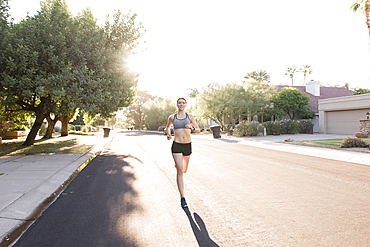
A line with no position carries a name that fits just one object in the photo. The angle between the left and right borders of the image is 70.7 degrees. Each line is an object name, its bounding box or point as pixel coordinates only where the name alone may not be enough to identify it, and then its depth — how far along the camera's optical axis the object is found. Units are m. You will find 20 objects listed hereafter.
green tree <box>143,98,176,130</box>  55.56
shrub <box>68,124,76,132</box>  42.22
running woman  4.86
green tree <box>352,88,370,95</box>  35.79
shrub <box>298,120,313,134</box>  28.97
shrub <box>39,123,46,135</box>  29.40
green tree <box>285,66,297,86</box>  61.31
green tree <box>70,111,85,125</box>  54.03
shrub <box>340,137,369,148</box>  13.27
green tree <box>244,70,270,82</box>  58.24
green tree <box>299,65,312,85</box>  62.11
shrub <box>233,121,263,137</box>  24.67
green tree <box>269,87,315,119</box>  33.50
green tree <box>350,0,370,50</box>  16.96
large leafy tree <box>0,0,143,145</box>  12.27
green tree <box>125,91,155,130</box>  67.56
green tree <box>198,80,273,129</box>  30.70
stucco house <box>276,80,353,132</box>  38.40
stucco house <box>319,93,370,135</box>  25.61
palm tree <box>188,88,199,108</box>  63.46
